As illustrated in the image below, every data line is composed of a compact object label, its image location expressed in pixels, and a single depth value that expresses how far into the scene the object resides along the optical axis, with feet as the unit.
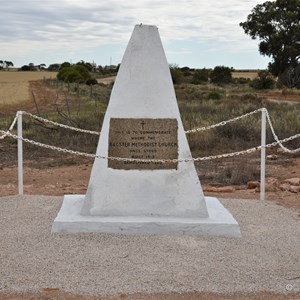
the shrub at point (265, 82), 120.24
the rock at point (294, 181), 23.01
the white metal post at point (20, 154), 17.41
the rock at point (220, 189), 21.75
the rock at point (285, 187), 21.86
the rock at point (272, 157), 31.44
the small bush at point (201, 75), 144.63
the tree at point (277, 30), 108.69
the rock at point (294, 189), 21.49
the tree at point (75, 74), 137.08
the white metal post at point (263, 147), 17.92
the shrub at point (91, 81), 134.61
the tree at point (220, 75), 139.62
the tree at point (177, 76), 124.25
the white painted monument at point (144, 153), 14.58
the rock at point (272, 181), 23.21
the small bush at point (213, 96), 76.47
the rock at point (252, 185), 22.80
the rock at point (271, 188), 21.88
